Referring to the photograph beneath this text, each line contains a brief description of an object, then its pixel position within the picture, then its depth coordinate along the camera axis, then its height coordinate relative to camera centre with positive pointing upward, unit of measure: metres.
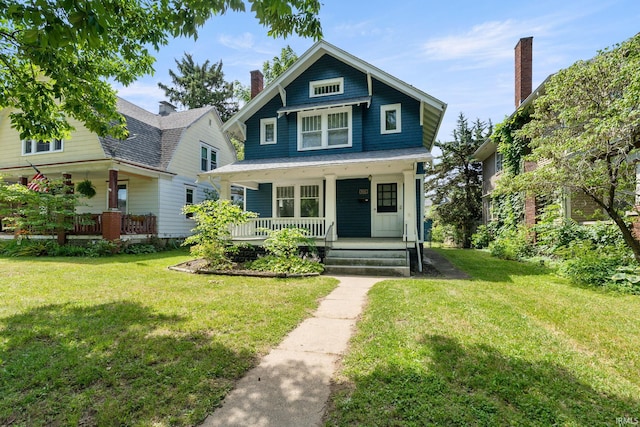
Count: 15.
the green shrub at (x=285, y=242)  8.85 -0.70
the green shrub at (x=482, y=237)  17.14 -1.07
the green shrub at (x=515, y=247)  12.05 -1.16
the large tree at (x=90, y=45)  2.70 +2.39
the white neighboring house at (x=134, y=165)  13.62 +2.52
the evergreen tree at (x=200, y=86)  34.22 +15.06
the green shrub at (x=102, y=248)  12.22 -1.24
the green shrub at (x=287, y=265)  8.27 -1.32
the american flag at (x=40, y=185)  12.63 +1.40
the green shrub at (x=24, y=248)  12.22 -1.20
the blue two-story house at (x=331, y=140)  10.90 +3.11
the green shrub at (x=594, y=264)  7.00 -1.12
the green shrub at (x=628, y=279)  6.26 -1.31
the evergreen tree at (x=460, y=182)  19.42 +2.47
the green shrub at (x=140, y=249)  13.46 -1.37
